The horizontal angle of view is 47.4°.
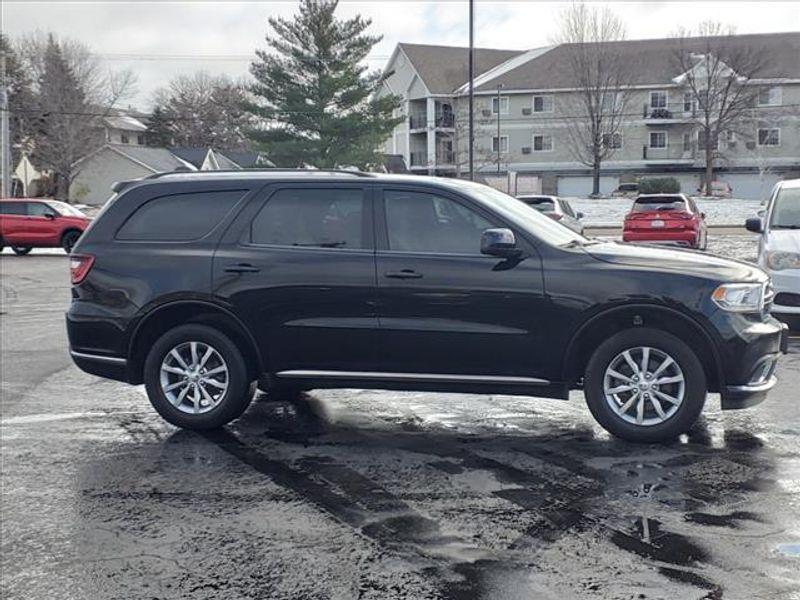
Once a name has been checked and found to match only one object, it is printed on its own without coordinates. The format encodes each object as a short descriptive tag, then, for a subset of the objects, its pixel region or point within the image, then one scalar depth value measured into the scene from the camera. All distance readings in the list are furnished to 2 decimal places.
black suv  6.12
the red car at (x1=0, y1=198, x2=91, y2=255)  28.20
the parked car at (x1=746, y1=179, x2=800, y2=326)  9.88
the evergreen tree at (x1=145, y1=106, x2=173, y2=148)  89.62
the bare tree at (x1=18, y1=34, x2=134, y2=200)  61.75
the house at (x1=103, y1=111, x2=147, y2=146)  88.50
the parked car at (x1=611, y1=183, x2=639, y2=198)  60.85
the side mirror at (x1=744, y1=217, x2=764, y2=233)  11.16
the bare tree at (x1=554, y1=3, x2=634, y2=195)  60.19
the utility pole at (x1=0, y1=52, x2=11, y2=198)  39.09
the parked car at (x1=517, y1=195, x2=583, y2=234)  21.82
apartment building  63.97
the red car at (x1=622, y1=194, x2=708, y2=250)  23.16
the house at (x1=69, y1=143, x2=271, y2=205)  66.19
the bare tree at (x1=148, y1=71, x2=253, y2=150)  90.00
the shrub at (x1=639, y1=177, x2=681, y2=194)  53.00
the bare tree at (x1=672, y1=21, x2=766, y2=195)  58.88
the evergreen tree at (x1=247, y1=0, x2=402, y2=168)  43.97
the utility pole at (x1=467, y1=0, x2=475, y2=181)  28.46
